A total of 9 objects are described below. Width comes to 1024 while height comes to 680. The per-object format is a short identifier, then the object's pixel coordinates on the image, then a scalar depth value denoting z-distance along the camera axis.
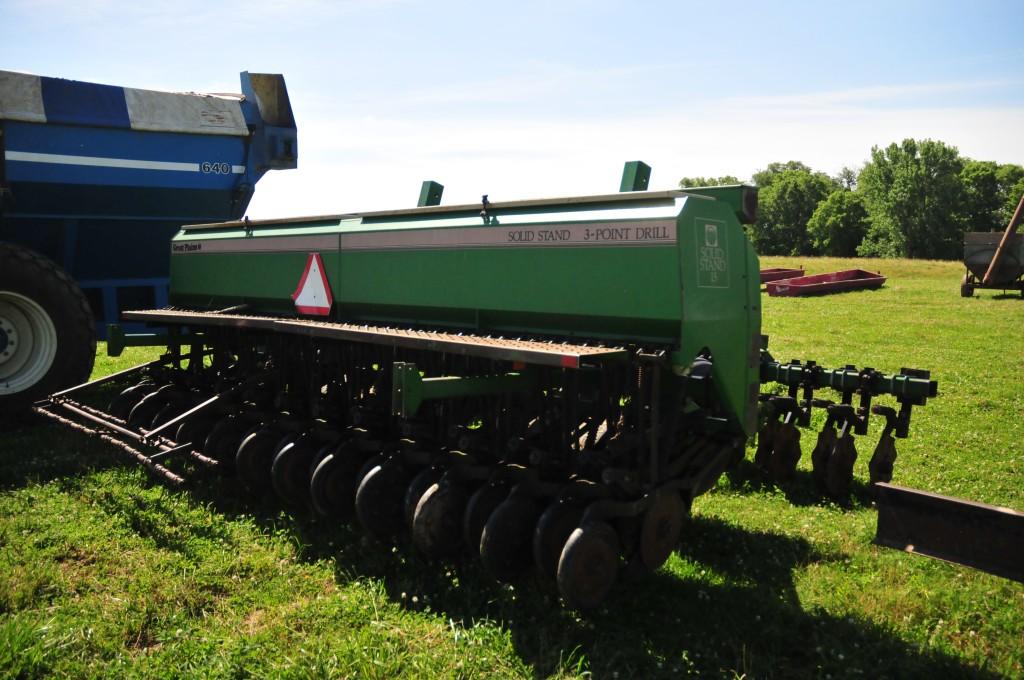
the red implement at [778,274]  27.05
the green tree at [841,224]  79.56
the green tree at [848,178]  105.61
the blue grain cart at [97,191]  7.83
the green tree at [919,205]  66.31
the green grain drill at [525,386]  4.39
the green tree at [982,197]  65.94
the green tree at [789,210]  87.56
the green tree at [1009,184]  64.06
